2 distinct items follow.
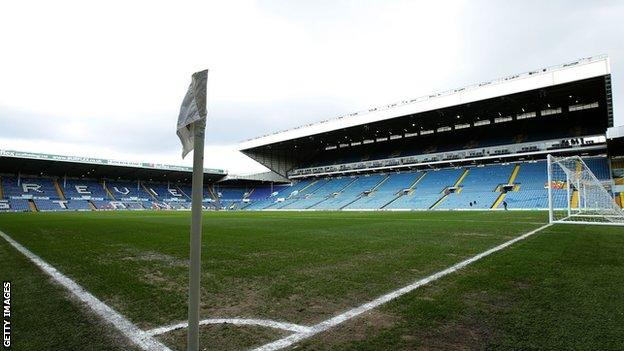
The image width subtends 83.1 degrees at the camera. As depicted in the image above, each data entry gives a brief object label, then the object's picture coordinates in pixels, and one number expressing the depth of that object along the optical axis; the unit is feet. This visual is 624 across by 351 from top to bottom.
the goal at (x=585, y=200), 59.59
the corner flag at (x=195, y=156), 7.97
